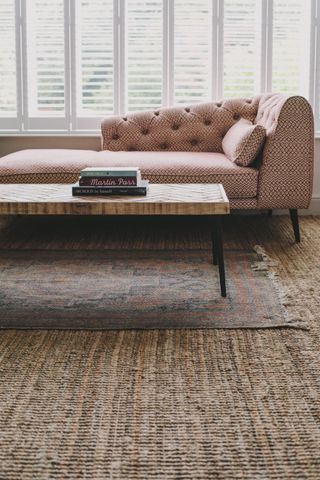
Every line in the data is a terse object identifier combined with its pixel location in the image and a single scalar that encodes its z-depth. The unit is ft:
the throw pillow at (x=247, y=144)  11.10
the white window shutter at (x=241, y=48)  13.73
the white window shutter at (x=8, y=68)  13.82
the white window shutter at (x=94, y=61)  13.75
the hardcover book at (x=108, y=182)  8.00
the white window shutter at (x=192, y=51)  13.71
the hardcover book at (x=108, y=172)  8.00
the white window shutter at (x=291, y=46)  13.70
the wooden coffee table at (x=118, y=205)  7.43
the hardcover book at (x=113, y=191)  7.98
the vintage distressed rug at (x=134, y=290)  7.47
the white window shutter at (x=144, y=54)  13.76
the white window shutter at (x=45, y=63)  13.78
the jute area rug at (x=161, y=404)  4.45
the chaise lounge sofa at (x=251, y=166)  11.12
